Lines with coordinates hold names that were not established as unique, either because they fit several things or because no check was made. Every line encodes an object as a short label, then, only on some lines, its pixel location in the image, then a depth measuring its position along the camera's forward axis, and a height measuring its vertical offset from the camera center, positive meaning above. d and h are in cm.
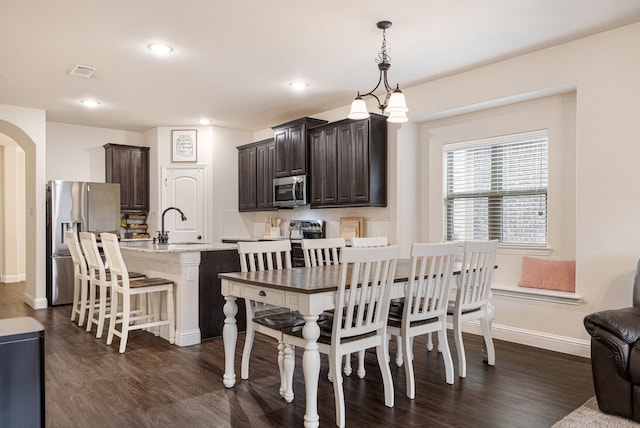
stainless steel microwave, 599 +22
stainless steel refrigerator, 604 -18
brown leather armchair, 247 -86
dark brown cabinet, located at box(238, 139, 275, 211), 675 +50
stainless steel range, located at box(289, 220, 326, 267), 583 -36
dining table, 247 -53
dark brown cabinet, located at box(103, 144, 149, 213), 720 +56
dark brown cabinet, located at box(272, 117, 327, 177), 598 +84
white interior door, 716 +12
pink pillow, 405 -63
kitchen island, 419 -69
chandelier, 315 +72
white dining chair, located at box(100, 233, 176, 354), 405 -77
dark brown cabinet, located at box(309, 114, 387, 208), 520 +53
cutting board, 566 -25
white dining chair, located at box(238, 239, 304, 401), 287 -75
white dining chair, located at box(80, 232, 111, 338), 442 -71
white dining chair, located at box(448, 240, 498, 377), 324 -65
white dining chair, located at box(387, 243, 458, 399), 291 -65
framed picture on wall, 724 +102
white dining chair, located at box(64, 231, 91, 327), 496 -75
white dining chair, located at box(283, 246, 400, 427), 251 -65
